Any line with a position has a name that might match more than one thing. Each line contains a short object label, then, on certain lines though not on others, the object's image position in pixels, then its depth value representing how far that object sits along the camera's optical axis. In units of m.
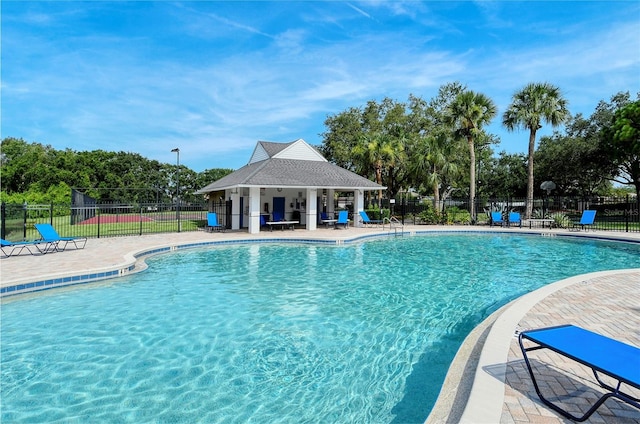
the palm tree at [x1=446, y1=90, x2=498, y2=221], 23.86
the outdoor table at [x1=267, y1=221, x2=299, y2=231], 19.46
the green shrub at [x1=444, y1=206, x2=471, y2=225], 24.50
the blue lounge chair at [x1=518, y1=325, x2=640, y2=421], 2.61
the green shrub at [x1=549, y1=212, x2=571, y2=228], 21.64
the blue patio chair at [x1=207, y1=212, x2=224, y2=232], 19.25
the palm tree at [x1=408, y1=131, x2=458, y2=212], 27.53
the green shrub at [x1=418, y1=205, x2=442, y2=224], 24.69
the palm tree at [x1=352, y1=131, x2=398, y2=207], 27.55
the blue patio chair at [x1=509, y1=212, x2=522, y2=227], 22.75
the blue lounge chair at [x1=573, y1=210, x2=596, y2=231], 19.84
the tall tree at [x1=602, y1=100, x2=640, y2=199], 26.30
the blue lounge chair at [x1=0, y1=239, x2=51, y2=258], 11.16
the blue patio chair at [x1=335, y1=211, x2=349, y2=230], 21.23
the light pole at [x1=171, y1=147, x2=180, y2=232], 26.31
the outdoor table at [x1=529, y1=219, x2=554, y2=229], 21.67
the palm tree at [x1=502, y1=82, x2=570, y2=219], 23.34
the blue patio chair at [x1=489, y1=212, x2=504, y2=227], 23.06
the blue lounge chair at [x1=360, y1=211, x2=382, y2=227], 22.42
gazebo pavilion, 19.28
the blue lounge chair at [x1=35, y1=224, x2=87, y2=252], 11.75
